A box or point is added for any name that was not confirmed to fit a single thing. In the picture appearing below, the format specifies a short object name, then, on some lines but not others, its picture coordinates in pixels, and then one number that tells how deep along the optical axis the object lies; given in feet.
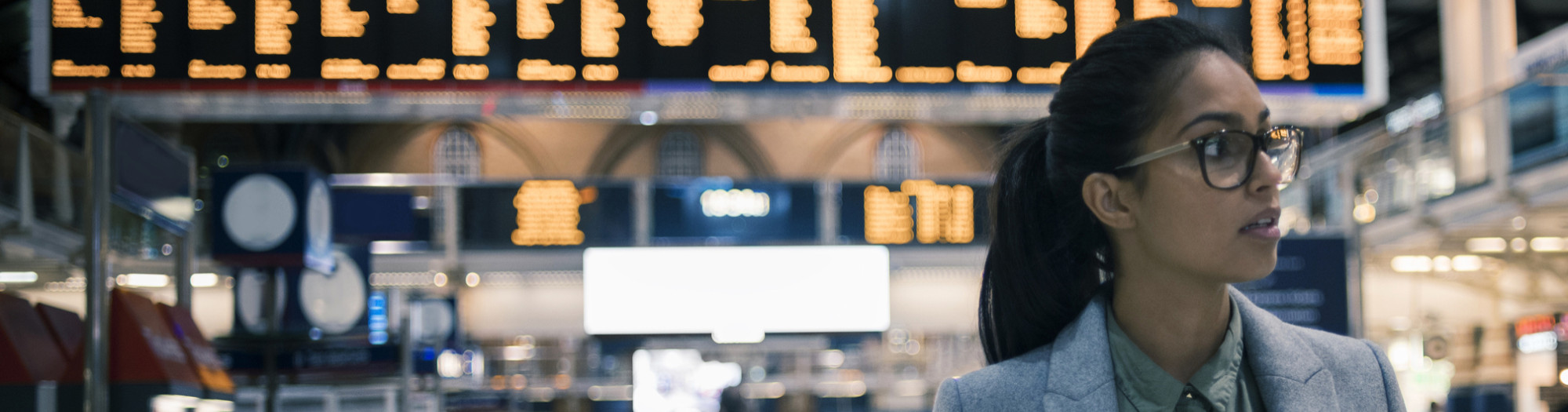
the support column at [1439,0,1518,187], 46.93
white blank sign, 37.60
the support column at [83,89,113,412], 11.86
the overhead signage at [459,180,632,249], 47.39
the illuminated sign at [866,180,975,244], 44.62
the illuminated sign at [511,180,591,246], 47.29
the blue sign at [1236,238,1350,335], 19.11
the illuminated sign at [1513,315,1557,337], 45.93
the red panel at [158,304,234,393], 13.99
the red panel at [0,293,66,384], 11.34
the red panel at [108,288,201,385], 12.17
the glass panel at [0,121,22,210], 20.06
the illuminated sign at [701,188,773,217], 43.91
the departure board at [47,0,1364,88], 15.29
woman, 4.63
